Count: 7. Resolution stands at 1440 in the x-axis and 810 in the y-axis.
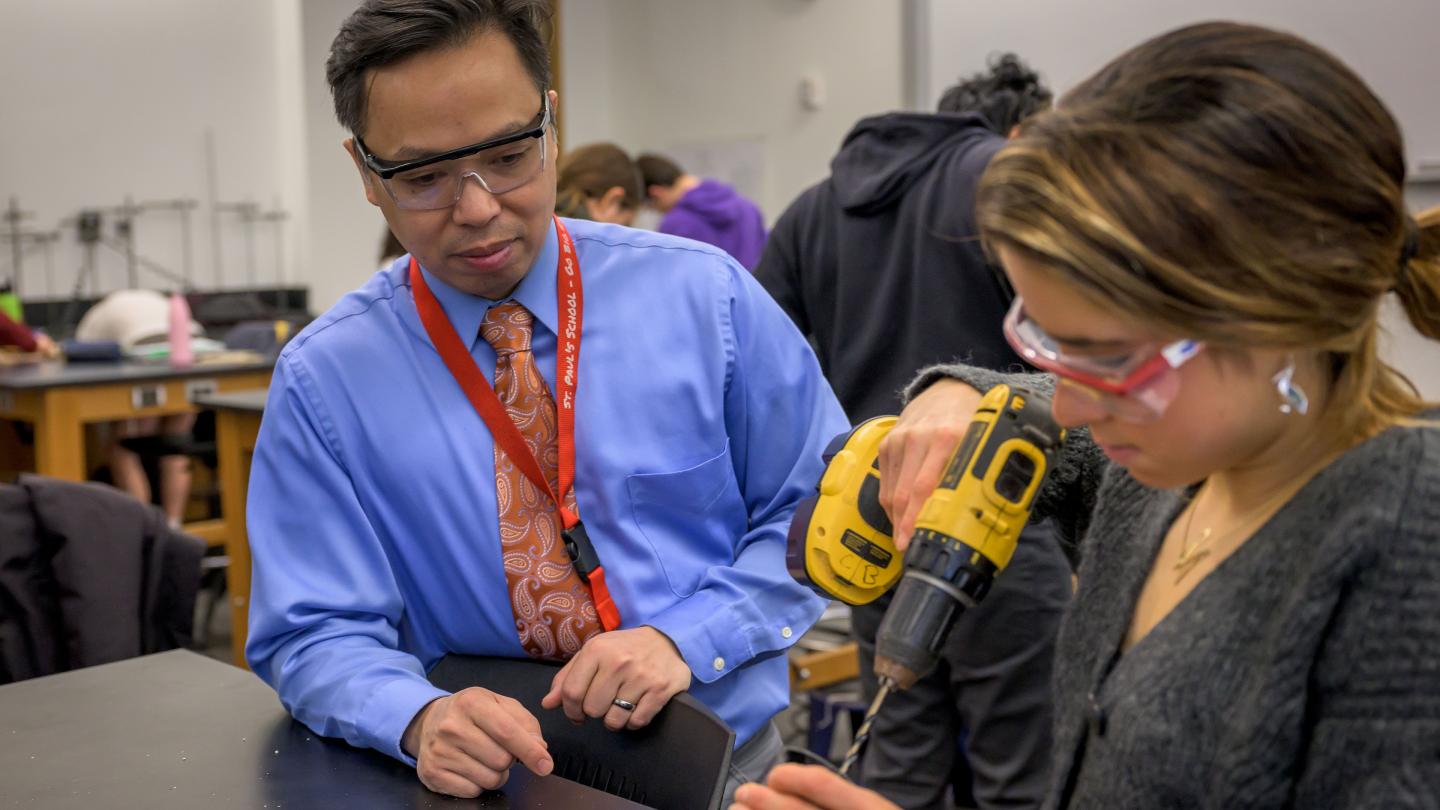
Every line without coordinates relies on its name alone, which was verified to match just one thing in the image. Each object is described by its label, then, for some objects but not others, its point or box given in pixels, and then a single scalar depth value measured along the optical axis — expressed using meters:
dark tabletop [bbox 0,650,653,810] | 1.29
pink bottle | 5.50
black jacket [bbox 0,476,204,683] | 2.30
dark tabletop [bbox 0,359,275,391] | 4.93
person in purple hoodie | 5.16
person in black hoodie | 2.66
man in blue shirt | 1.52
